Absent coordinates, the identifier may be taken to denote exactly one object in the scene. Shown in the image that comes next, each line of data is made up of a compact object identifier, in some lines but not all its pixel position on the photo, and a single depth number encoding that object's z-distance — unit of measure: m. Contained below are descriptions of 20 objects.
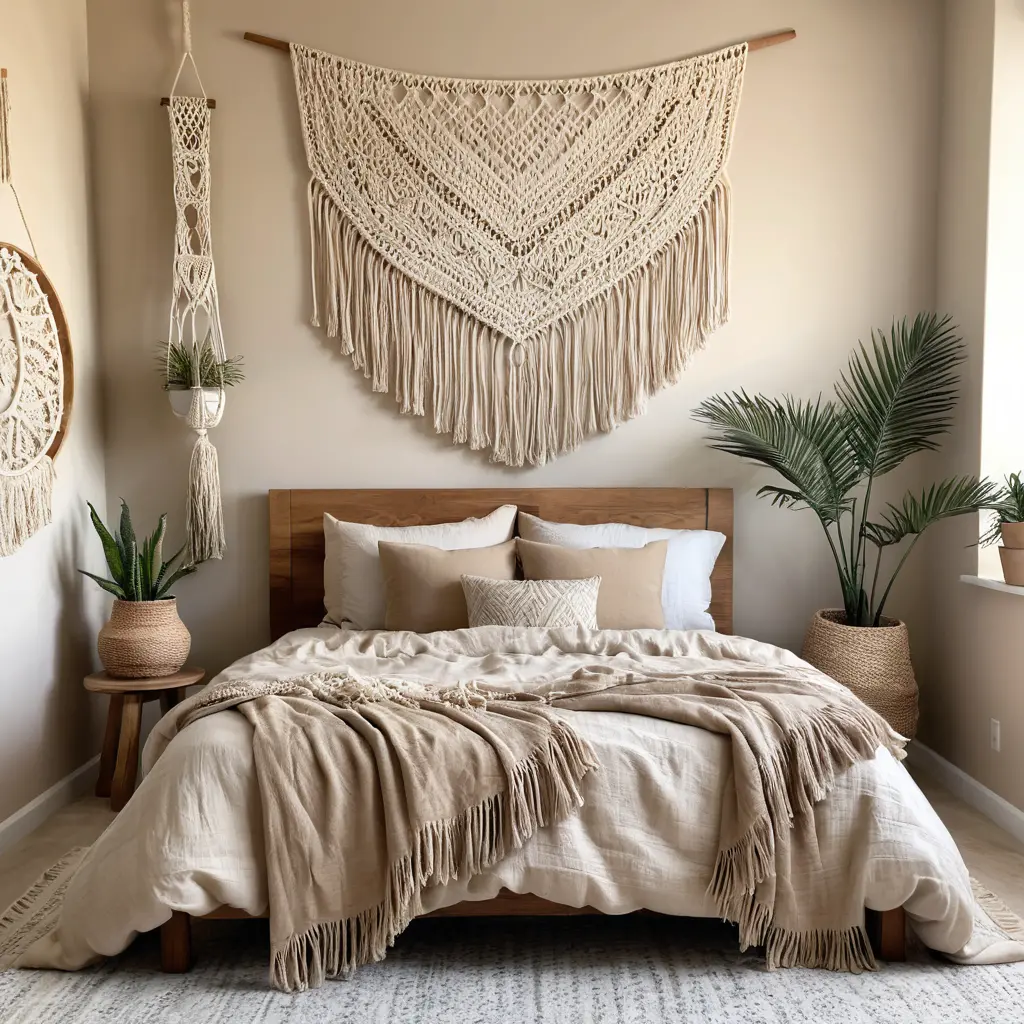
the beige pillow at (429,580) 3.19
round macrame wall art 2.91
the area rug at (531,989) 1.92
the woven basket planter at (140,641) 3.17
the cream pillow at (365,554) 3.38
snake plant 3.27
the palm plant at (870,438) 3.25
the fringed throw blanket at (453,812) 2.00
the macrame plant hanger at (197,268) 3.51
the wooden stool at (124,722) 3.15
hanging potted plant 3.42
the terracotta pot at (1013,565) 2.94
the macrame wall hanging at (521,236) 3.59
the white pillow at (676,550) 3.37
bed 1.97
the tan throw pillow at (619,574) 3.18
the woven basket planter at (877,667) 3.21
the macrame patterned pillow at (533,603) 3.05
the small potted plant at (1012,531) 2.94
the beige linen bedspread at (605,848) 1.98
